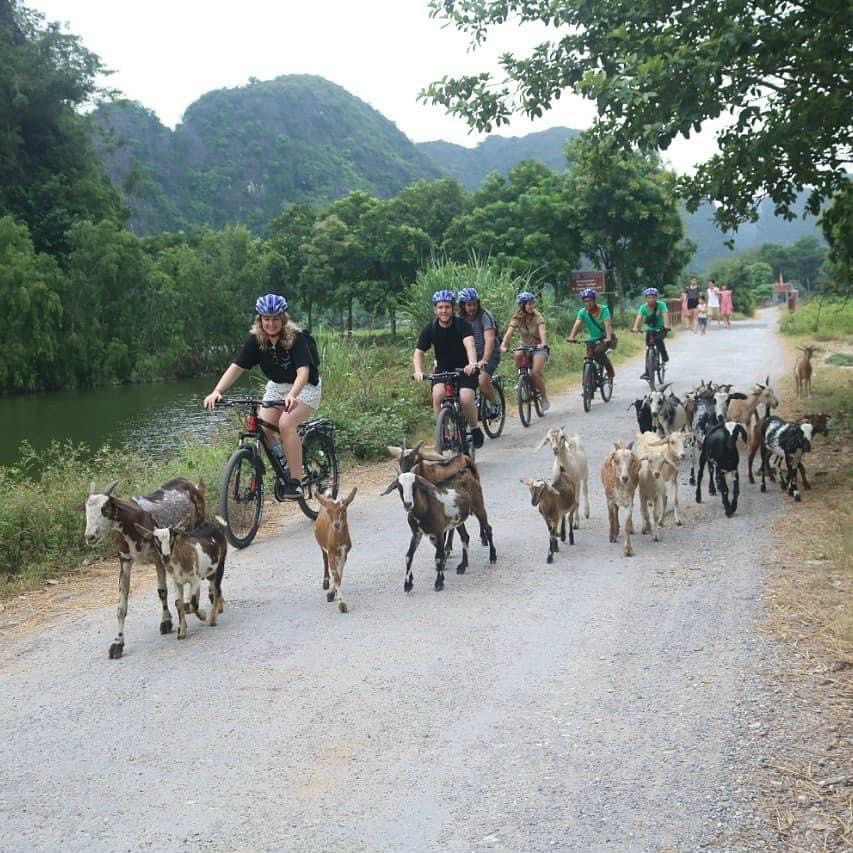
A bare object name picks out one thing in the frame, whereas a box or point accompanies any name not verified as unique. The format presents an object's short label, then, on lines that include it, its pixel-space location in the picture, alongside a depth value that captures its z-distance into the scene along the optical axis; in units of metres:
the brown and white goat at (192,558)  6.39
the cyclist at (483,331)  12.05
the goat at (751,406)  11.69
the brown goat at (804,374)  16.59
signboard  37.06
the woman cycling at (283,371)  8.68
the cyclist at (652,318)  17.31
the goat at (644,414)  11.56
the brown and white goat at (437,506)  7.11
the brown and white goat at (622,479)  7.92
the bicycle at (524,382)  15.77
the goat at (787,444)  9.52
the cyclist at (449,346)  10.63
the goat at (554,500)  7.85
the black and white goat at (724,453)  8.90
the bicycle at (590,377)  16.58
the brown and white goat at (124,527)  6.26
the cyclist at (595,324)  16.31
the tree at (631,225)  42.88
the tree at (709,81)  9.96
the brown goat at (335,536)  6.87
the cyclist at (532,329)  15.30
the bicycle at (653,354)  17.45
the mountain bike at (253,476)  8.80
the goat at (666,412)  11.46
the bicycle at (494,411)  14.09
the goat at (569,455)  8.49
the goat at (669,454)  8.49
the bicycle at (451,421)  10.98
